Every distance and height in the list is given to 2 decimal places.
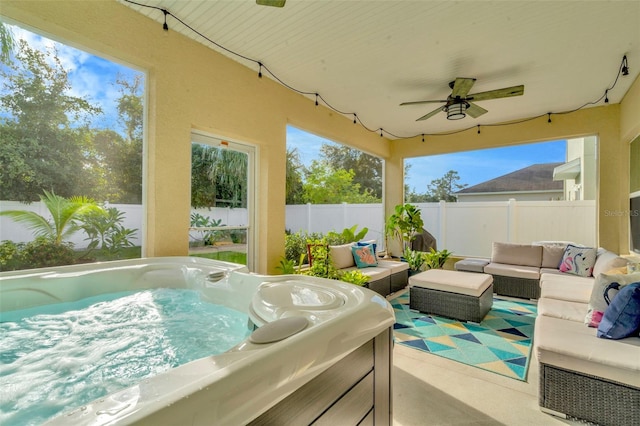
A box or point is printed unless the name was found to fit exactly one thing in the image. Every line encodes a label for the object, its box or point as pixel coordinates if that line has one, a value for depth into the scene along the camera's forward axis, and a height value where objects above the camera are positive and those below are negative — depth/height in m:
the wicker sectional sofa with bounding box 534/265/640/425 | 1.55 -0.88
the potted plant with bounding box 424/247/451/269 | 5.36 -0.81
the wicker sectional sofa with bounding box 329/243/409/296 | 3.96 -0.79
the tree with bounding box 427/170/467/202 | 7.60 +0.73
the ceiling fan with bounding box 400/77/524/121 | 3.38 +1.41
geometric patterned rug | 2.38 -1.17
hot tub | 0.70 -0.46
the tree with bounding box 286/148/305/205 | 5.98 +0.79
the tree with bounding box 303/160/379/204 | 7.09 +0.70
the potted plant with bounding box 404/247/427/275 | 5.40 -0.86
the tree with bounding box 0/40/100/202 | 2.15 +0.62
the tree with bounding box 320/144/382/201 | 8.15 +1.37
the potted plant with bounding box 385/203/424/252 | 5.77 -0.14
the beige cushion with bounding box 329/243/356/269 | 4.18 -0.61
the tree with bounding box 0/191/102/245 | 2.26 -0.03
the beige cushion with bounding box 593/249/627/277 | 3.02 -0.51
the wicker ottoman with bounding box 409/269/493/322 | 3.20 -0.91
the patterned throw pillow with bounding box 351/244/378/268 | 4.33 -0.62
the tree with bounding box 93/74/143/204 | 2.64 +0.56
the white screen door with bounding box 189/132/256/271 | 3.27 +0.16
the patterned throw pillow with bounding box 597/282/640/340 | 1.75 -0.60
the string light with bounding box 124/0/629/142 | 2.73 +1.74
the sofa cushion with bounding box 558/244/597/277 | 3.91 -0.62
